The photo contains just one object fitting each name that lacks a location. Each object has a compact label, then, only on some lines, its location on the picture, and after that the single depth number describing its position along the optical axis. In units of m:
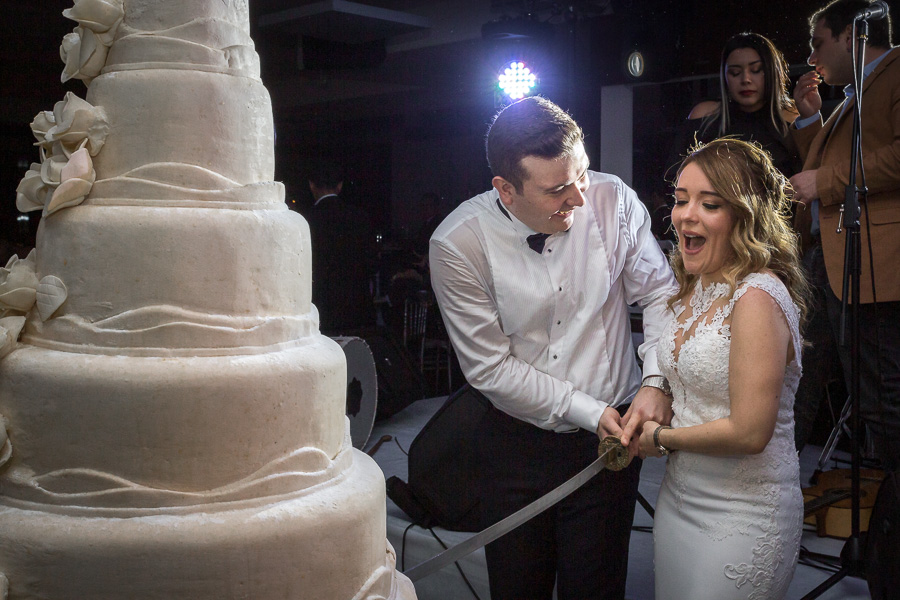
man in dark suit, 5.65
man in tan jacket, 3.28
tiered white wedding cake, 1.49
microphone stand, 2.85
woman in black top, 3.91
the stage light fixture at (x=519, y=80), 7.30
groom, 2.49
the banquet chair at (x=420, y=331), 7.95
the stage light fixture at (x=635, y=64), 7.20
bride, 2.08
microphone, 2.91
